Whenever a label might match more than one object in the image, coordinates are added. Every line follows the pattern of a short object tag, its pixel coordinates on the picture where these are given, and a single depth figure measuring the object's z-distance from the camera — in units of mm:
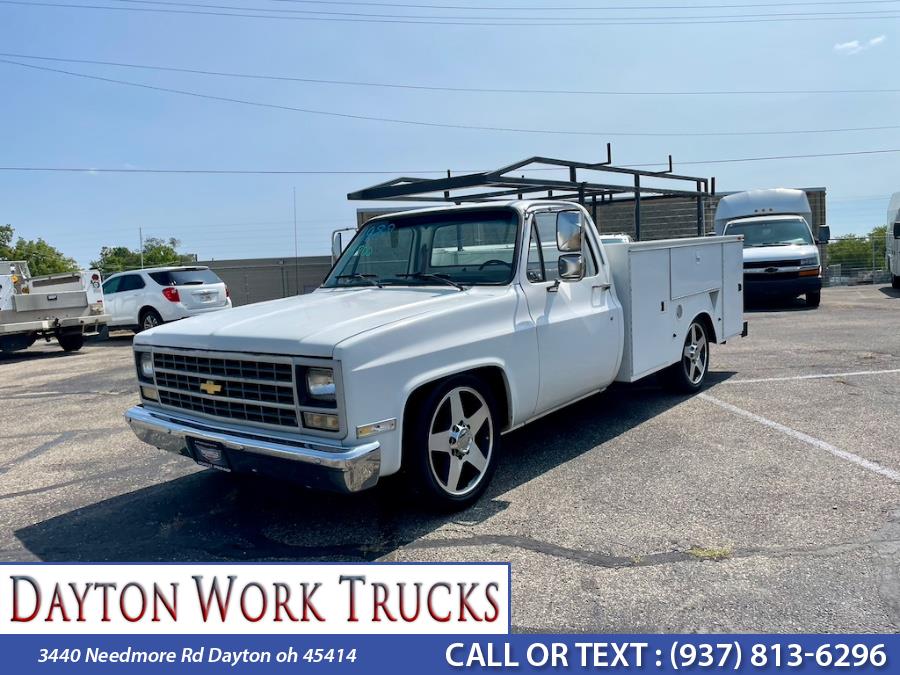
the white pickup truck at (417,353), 3771
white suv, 15672
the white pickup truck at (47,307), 13641
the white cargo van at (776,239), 15625
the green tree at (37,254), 56469
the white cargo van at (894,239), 20159
